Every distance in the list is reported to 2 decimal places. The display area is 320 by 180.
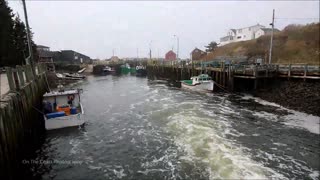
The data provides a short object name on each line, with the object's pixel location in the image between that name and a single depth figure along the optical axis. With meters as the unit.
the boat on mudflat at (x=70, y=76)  53.38
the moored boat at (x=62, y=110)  15.52
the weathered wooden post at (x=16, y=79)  13.60
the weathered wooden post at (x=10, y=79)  12.19
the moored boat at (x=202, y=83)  33.91
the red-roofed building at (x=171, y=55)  118.44
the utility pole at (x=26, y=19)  22.83
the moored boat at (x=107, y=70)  81.88
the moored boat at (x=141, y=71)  75.53
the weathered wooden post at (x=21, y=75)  15.01
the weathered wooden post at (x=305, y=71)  25.00
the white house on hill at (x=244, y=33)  88.00
